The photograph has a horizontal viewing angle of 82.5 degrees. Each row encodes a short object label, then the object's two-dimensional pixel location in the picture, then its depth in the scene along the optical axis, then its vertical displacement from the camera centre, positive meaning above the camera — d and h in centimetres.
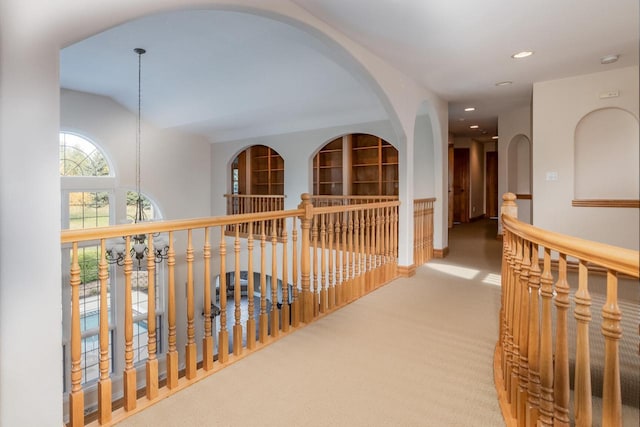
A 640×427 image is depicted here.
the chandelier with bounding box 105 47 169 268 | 416 -44
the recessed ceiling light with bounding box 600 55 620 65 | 358 +146
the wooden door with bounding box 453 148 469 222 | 966 +66
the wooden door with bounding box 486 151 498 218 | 1059 +76
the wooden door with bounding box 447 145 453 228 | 888 +44
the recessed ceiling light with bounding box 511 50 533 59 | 348 +147
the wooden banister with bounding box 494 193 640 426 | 91 -42
